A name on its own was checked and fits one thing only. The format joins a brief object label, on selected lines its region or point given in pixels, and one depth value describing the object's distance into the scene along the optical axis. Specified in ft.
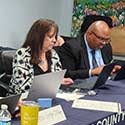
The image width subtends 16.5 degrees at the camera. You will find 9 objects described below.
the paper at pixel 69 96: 9.03
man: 13.62
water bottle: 6.05
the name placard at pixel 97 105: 8.33
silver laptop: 7.85
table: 7.25
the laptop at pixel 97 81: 10.45
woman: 10.59
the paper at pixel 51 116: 6.81
